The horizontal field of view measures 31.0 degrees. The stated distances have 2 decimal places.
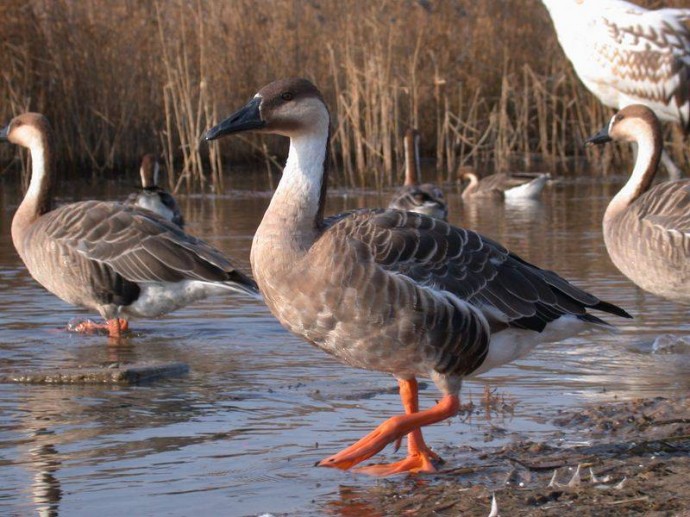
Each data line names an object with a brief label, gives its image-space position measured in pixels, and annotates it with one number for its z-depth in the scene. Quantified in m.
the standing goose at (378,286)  5.30
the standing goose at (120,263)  9.02
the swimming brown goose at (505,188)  18.89
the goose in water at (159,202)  12.86
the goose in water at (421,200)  14.60
